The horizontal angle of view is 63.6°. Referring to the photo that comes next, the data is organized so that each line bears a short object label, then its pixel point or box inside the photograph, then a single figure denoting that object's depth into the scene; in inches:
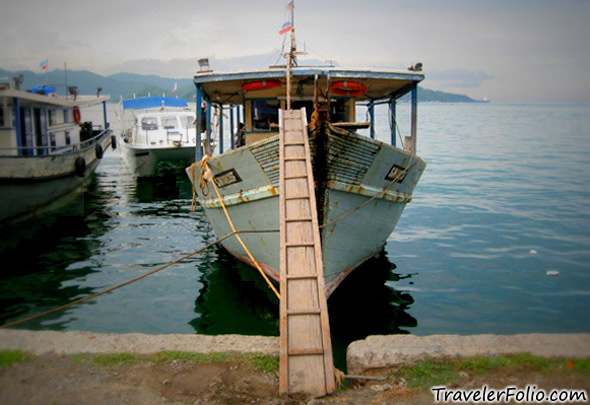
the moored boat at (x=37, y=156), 491.2
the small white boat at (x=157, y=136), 897.5
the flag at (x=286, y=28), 428.9
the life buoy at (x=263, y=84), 333.1
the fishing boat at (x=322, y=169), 272.1
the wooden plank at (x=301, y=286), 167.0
